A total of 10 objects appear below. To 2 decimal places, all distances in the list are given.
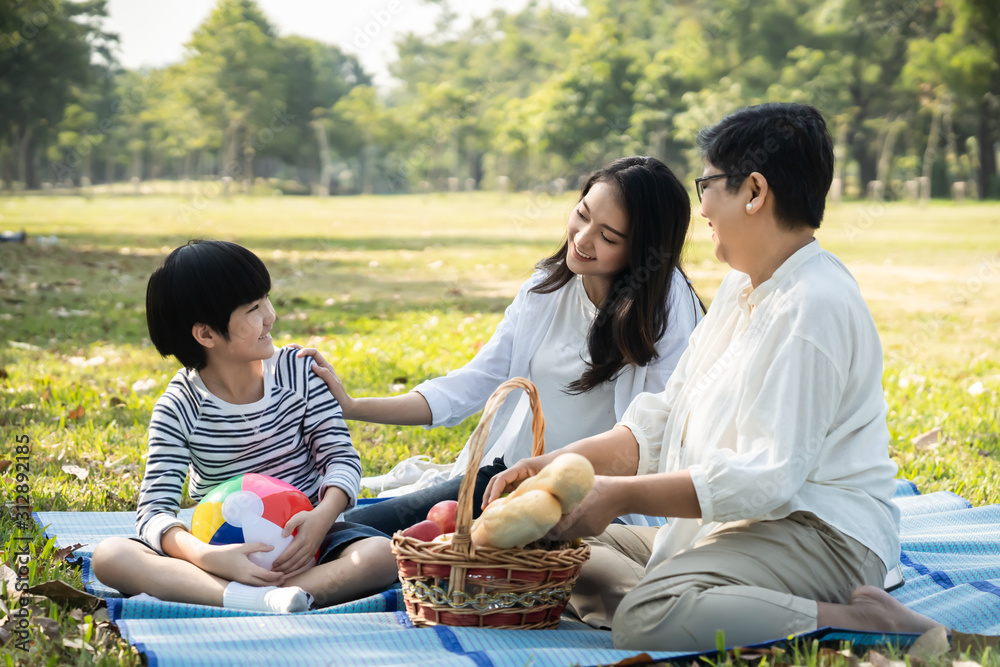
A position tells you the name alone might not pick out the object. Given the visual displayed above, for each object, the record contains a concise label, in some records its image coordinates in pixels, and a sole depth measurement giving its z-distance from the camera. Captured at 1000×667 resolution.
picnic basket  2.23
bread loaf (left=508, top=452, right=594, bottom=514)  2.17
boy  2.63
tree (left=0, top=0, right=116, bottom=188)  22.14
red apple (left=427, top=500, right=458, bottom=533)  2.57
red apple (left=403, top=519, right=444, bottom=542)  2.49
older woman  2.23
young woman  3.17
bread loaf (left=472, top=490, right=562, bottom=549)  2.16
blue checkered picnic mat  2.20
